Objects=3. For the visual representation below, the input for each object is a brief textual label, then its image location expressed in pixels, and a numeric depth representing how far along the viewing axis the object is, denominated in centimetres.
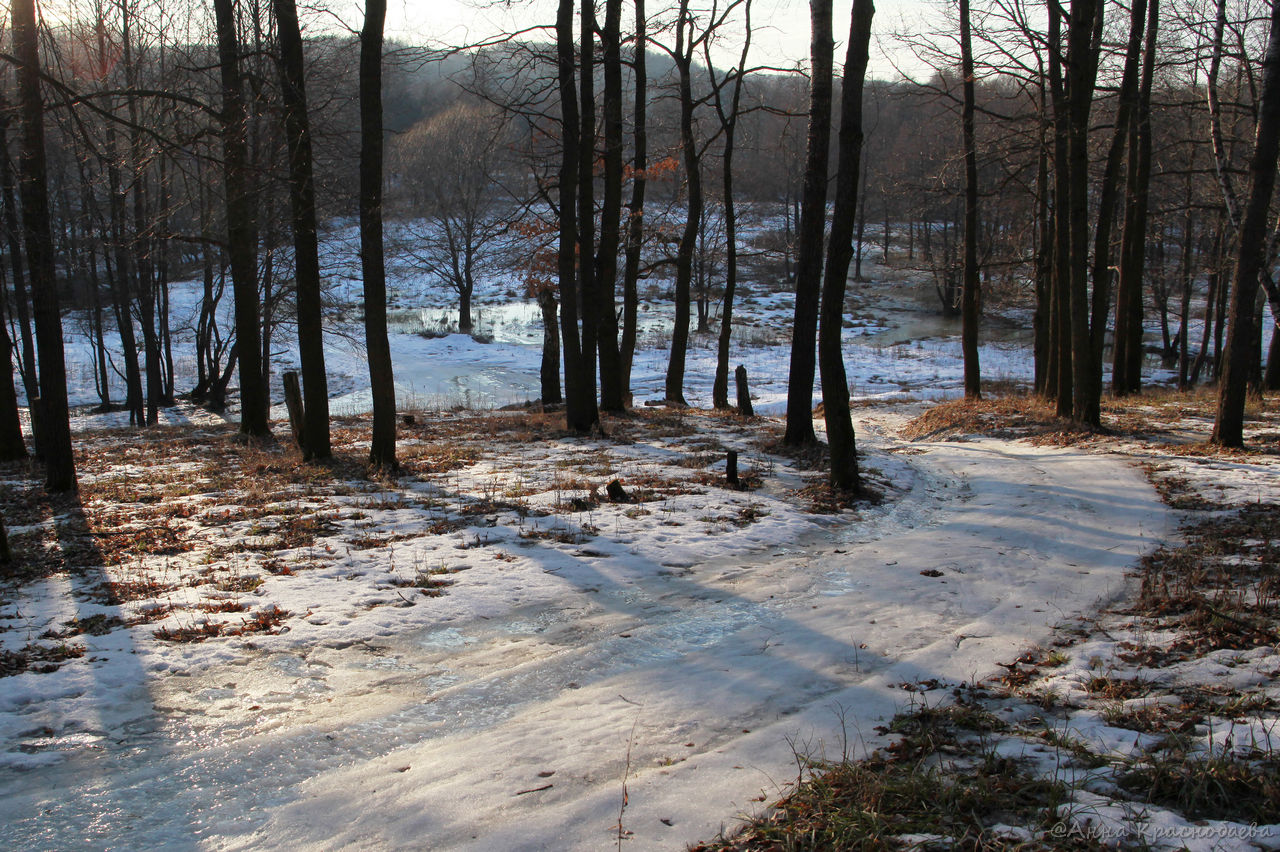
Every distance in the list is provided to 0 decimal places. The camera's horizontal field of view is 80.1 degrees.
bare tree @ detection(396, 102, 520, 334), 4378
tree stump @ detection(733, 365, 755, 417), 1797
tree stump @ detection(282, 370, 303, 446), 1305
